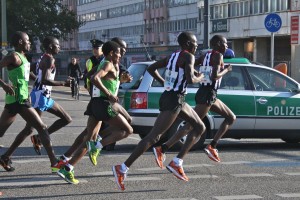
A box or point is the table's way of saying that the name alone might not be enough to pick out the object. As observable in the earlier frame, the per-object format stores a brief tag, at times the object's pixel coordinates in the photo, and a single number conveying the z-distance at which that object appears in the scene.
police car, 12.99
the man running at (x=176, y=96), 9.05
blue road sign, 22.56
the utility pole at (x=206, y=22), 29.19
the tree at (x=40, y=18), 69.19
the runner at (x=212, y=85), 10.94
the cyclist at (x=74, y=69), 31.80
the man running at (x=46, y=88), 10.21
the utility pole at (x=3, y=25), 55.23
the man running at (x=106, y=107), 9.16
